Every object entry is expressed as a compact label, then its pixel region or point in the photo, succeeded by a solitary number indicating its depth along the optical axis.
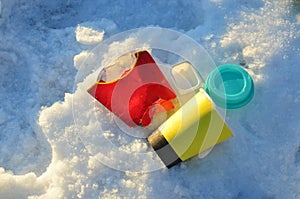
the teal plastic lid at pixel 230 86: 1.59
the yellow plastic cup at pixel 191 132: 1.51
